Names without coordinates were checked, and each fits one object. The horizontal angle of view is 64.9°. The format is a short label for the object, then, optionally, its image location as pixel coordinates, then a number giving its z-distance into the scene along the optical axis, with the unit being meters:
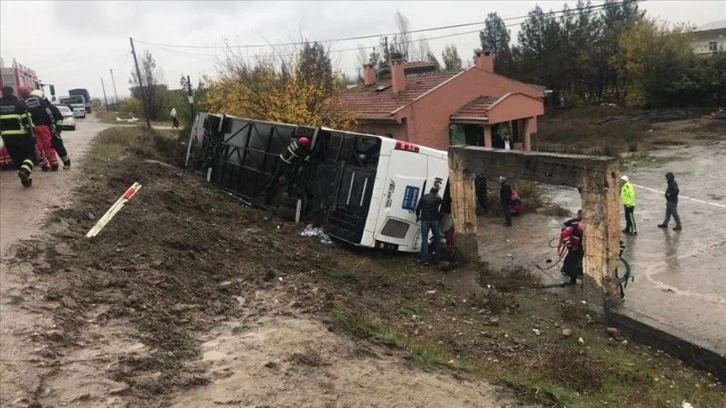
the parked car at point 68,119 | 27.16
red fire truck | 15.84
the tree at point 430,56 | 72.95
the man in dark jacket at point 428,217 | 11.29
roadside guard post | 7.94
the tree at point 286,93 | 20.25
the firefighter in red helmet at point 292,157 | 12.16
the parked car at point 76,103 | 42.34
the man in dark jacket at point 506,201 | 16.30
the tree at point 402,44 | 66.50
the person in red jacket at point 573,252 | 10.54
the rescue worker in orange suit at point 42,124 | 10.83
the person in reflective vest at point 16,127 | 10.39
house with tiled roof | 22.34
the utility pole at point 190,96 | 28.14
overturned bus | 11.13
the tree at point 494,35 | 77.69
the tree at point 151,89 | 46.66
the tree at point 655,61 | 45.69
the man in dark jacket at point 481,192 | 17.84
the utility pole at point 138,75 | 35.53
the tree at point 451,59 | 71.06
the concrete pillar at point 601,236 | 9.02
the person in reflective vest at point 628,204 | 13.98
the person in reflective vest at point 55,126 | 11.02
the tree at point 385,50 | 58.35
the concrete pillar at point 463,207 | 11.77
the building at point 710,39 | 69.38
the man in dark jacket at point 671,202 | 14.02
